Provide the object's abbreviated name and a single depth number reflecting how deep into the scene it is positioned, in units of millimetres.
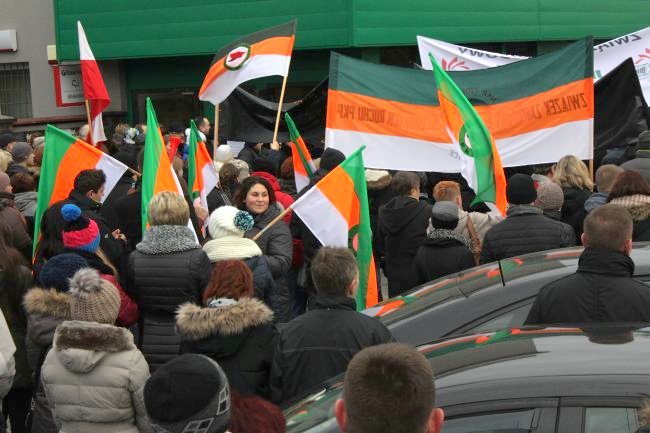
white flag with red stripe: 12867
